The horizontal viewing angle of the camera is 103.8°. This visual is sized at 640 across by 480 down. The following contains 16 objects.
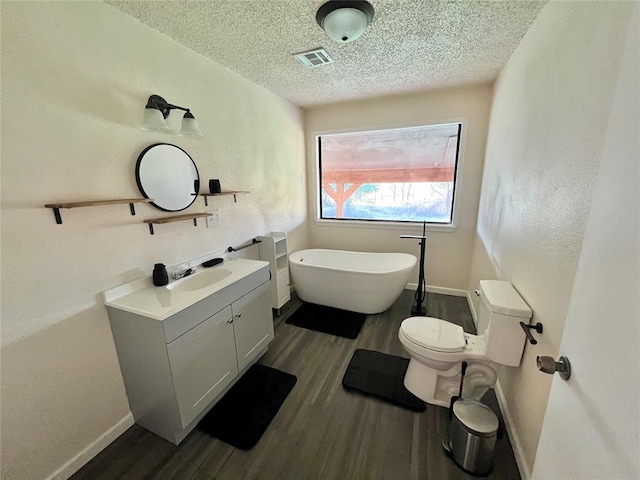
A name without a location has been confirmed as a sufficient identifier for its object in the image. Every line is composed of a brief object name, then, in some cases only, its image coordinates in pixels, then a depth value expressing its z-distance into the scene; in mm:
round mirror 1639
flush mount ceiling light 1448
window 3215
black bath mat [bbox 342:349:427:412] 1783
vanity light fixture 1497
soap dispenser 1707
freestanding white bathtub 2729
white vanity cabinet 1399
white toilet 1427
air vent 1967
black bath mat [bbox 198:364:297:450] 1568
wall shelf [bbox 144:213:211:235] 1690
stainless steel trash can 1298
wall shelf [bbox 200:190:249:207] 2102
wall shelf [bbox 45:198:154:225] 1228
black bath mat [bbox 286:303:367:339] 2607
